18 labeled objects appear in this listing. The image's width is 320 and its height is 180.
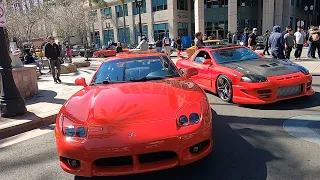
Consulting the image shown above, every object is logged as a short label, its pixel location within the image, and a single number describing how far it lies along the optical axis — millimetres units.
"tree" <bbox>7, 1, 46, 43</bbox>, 25953
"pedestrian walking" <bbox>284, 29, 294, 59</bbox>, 12398
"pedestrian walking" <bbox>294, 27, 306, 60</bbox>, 13195
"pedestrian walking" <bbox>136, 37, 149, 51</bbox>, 16875
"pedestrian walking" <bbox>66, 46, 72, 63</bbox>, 20911
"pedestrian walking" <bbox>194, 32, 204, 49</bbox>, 10680
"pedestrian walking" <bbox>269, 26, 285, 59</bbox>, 9838
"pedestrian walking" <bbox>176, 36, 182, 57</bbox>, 27784
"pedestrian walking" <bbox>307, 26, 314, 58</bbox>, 13301
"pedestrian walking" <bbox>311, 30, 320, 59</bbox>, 12883
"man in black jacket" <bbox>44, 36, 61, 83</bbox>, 10180
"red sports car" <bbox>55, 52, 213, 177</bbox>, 2768
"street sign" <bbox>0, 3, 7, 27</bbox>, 5755
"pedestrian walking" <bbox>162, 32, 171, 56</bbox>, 19020
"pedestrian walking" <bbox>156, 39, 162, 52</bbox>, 20797
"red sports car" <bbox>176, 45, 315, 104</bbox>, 5395
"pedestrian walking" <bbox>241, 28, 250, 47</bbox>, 15083
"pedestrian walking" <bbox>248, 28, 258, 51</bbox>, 12852
